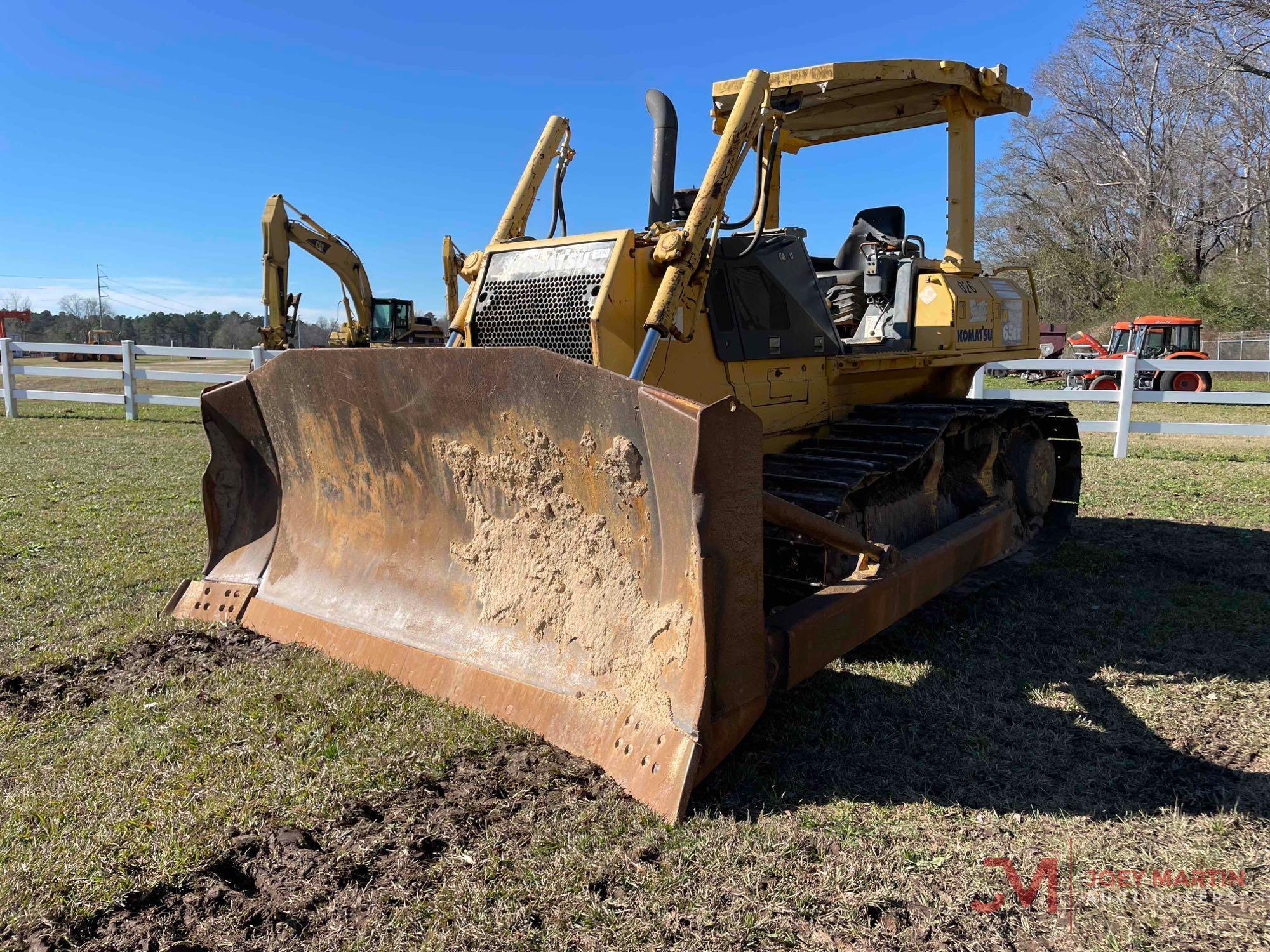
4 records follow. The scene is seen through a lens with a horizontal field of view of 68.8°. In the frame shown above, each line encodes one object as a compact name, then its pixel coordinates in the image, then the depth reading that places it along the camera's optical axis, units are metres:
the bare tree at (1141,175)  32.81
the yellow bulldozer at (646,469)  3.17
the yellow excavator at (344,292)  15.52
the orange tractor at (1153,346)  23.67
